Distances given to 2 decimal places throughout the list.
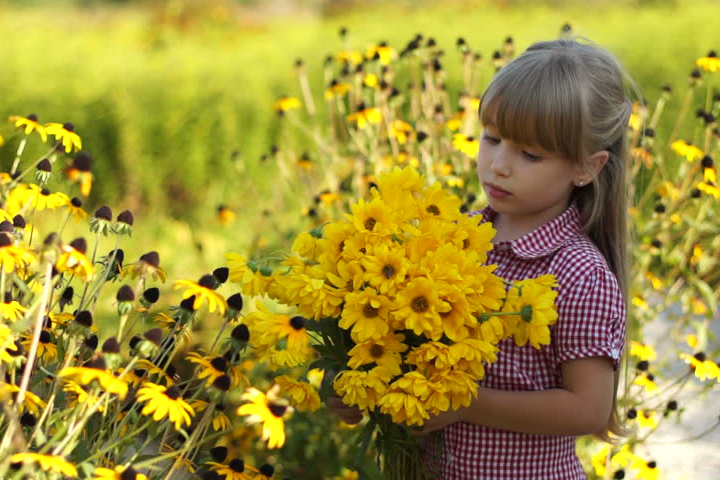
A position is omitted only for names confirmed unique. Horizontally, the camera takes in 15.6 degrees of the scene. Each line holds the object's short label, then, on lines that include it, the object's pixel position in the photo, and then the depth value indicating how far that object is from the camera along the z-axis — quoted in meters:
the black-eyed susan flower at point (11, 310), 2.65
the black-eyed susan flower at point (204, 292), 2.62
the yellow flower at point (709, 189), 3.40
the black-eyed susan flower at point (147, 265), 2.64
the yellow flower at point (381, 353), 2.68
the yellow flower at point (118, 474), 2.54
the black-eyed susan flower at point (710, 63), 3.61
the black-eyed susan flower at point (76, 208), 2.86
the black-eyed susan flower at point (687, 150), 3.52
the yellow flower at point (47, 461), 2.48
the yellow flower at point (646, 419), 3.21
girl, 2.78
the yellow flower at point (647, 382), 3.21
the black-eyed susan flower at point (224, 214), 3.91
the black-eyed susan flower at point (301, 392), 2.71
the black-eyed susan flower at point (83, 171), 2.66
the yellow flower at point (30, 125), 2.88
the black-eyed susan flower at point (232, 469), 2.74
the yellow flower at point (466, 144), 3.44
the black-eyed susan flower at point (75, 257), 2.58
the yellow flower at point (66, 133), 2.85
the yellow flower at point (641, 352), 3.29
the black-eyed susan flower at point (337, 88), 3.72
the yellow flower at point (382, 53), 3.67
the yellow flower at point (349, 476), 3.20
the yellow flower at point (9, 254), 2.60
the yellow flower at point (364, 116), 3.64
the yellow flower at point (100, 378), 2.53
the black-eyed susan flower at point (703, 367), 3.16
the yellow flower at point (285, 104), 3.92
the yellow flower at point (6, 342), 2.57
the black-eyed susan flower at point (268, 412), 2.53
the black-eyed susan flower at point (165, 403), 2.56
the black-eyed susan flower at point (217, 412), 2.74
